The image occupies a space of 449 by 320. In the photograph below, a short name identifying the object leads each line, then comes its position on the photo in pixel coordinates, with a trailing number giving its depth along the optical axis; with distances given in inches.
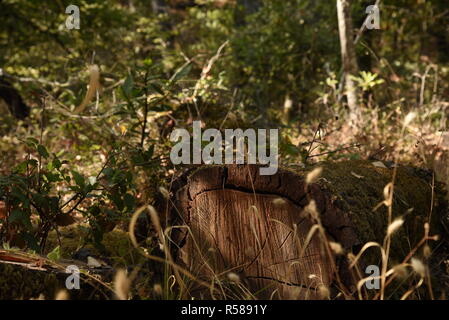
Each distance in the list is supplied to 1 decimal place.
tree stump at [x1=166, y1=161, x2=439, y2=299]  97.1
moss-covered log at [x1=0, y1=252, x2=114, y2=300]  85.4
